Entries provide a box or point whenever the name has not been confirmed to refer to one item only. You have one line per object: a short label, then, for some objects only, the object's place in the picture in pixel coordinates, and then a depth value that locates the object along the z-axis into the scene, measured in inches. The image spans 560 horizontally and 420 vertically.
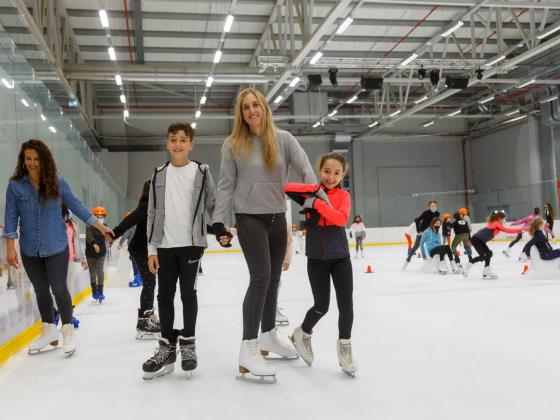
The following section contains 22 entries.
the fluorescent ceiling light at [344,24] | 383.2
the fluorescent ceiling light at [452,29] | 422.9
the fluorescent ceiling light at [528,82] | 618.8
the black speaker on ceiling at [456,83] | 536.1
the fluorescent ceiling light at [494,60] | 480.7
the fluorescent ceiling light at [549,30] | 440.1
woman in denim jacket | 127.6
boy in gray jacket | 106.4
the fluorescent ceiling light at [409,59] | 488.4
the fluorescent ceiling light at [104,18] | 362.6
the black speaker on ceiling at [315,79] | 521.1
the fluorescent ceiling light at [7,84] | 158.8
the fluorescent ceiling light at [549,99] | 717.3
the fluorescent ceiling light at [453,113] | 782.5
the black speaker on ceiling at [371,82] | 529.3
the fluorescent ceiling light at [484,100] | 724.3
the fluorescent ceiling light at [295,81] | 510.0
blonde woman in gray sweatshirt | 101.4
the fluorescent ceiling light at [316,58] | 436.9
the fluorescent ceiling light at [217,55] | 456.2
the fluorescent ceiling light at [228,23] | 392.8
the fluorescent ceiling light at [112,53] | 440.3
